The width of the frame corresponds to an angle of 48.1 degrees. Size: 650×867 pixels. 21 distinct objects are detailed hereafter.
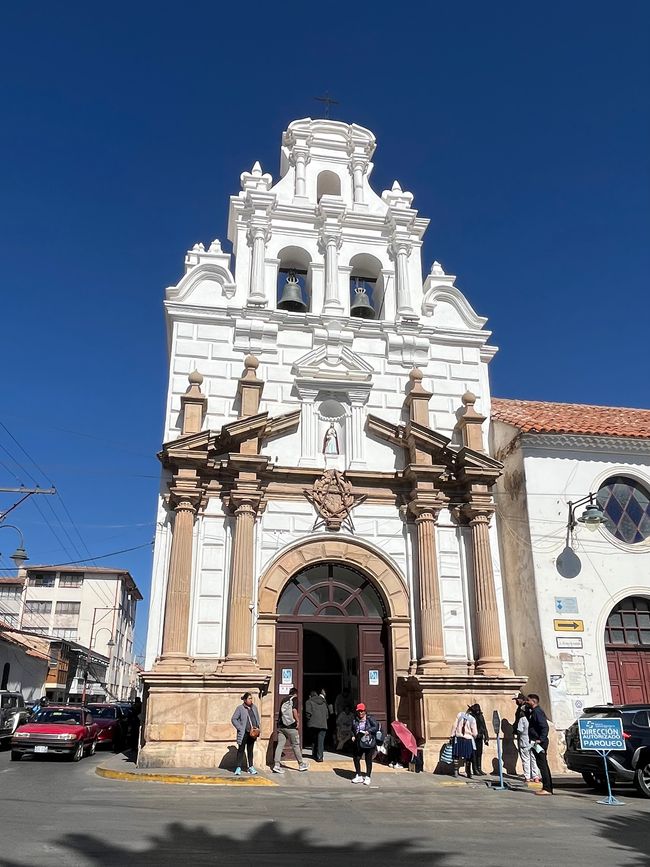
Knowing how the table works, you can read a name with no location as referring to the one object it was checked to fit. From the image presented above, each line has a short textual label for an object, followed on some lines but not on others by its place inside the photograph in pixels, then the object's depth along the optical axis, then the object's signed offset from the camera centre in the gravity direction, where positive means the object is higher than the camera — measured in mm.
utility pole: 23602 +6782
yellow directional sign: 17883 +2085
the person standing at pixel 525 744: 14555 -527
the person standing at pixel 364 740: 14141 -446
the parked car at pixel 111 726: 23625 -342
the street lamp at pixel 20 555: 27859 +5705
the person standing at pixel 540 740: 13578 -433
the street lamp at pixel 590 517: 17219 +4494
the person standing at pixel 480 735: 15672 -384
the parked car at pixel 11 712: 22031 +77
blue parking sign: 12961 -303
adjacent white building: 17750 +3851
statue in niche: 19297 +6799
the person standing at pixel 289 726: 15133 -210
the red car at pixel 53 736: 18312 -503
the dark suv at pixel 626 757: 13461 -727
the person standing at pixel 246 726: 14398 -198
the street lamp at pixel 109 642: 58725 +5533
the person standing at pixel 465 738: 15289 -439
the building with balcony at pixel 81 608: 58625 +8236
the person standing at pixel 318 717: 15852 -32
